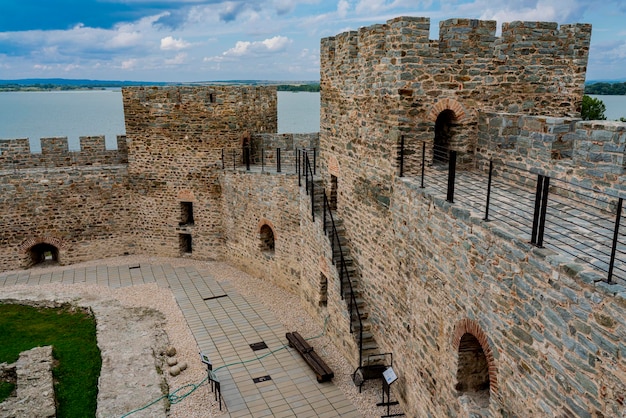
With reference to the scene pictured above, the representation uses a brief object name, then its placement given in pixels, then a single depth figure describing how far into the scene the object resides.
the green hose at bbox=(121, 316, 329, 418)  9.27
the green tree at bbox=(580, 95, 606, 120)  25.53
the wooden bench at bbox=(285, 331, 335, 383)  10.12
